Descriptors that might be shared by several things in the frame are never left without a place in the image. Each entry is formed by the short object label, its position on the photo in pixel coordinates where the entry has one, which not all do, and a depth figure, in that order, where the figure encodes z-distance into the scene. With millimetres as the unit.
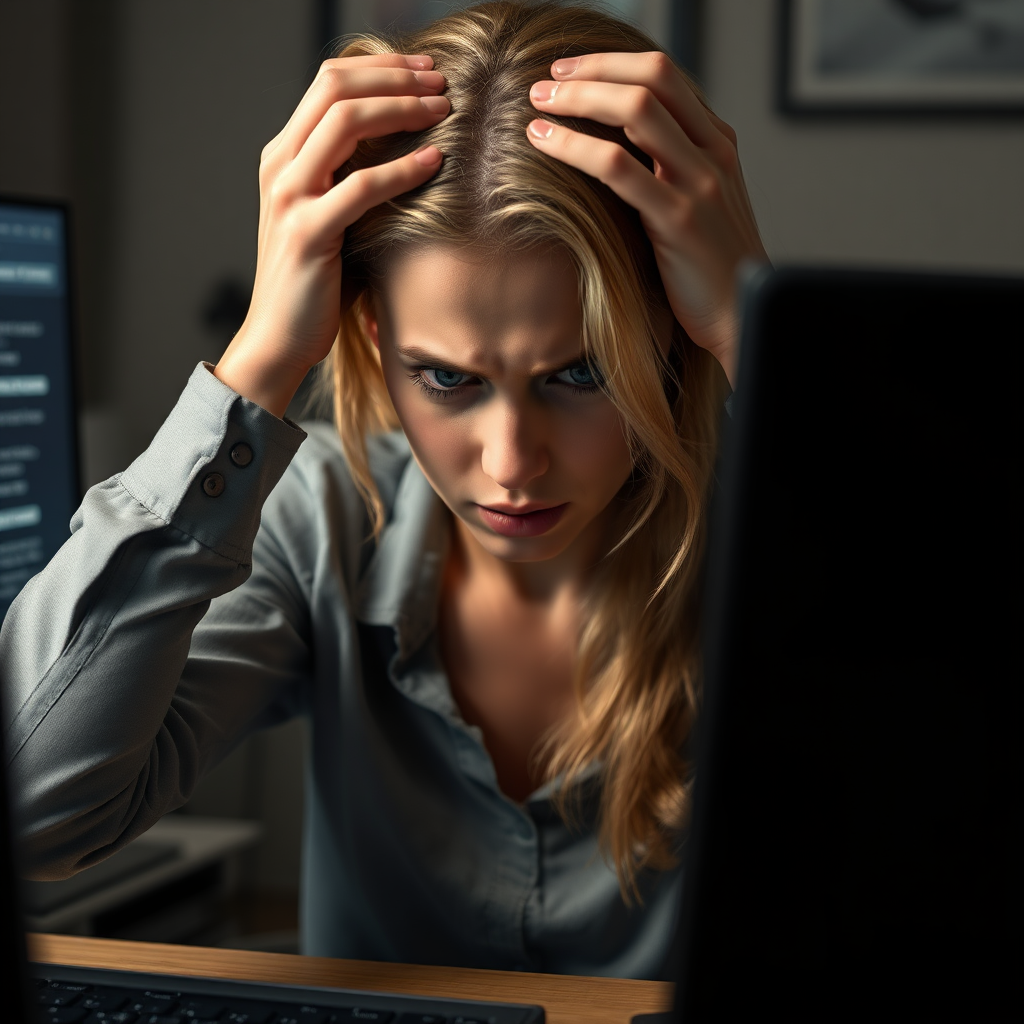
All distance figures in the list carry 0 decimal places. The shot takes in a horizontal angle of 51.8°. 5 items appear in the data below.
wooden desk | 629
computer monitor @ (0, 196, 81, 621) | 1132
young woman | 717
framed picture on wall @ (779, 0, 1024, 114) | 1923
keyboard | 552
